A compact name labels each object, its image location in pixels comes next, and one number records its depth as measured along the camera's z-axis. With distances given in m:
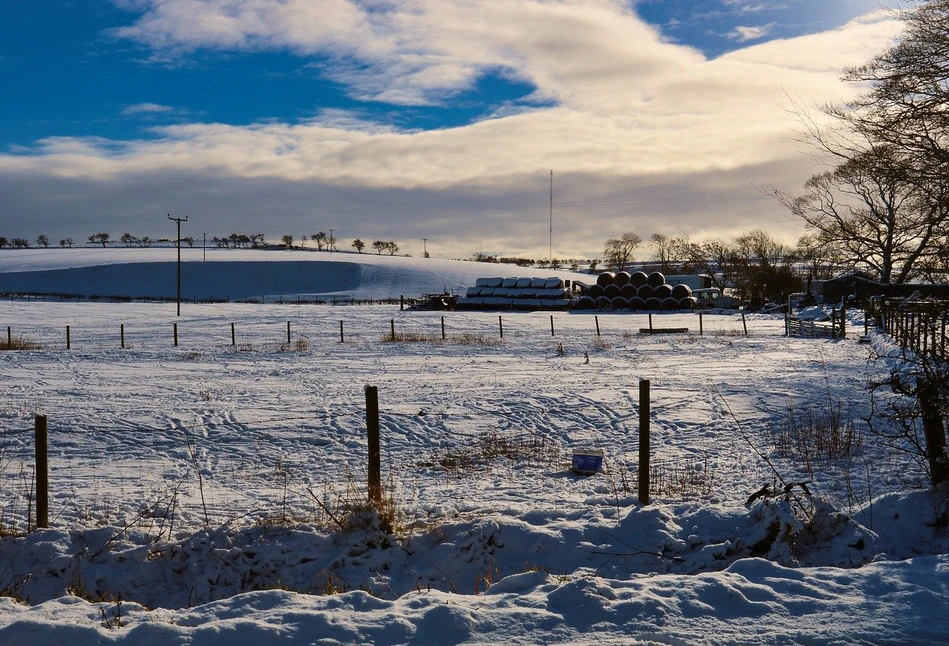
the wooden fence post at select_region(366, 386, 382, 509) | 8.66
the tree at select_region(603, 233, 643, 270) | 165.38
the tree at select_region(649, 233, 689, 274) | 138.25
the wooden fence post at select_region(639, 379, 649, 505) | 8.55
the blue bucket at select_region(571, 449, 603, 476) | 10.54
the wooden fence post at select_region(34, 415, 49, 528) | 8.01
